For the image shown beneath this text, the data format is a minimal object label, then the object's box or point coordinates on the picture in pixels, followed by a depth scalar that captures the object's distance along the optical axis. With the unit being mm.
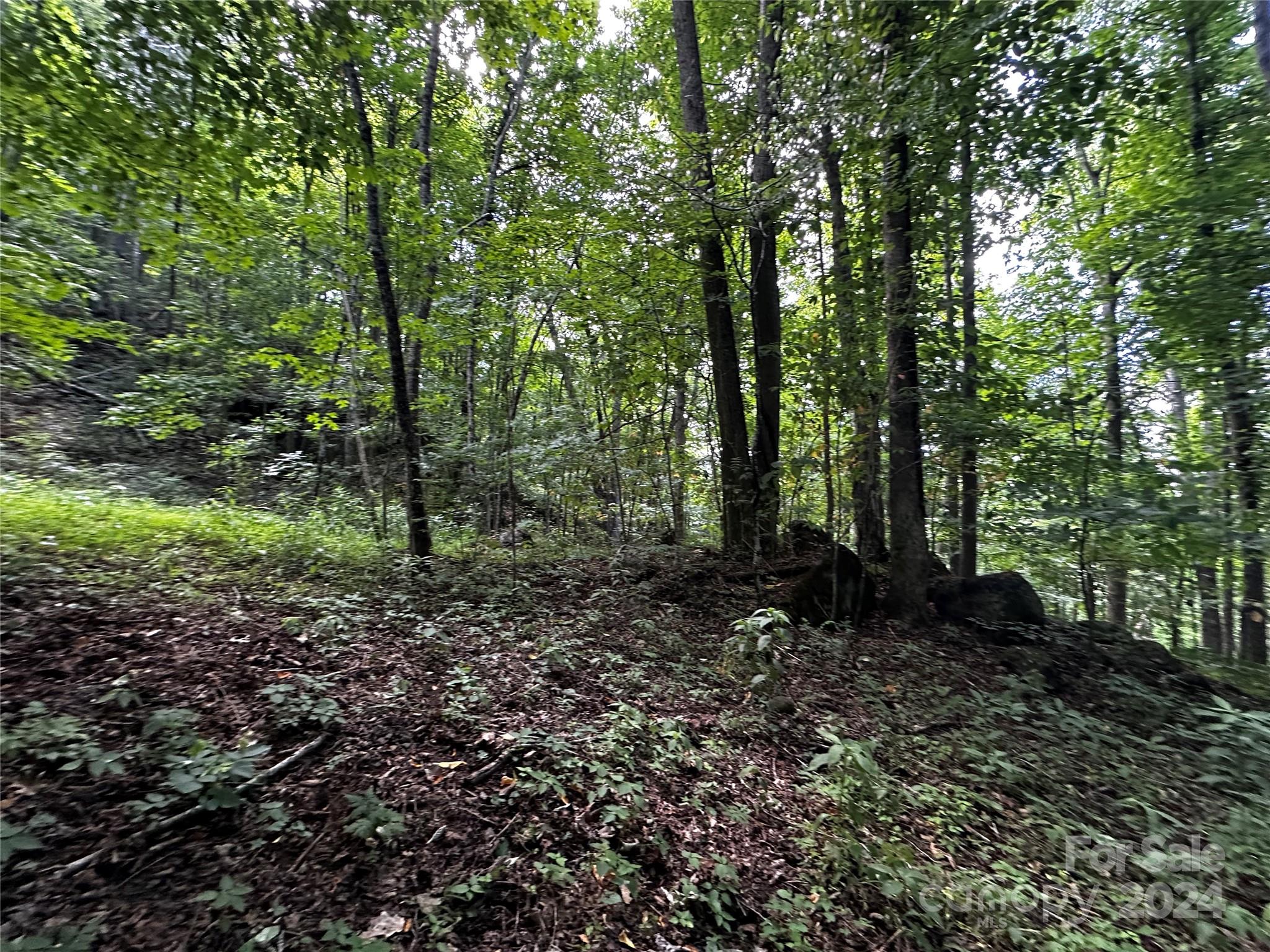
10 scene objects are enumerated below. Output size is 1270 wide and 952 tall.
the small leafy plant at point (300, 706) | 3170
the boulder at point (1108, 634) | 7172
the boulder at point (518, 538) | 8672
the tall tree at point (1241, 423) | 5848
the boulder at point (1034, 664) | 6094
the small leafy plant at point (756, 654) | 4988
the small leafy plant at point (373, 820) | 2541
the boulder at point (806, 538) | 8781
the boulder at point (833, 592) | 7074
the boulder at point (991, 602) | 7453
